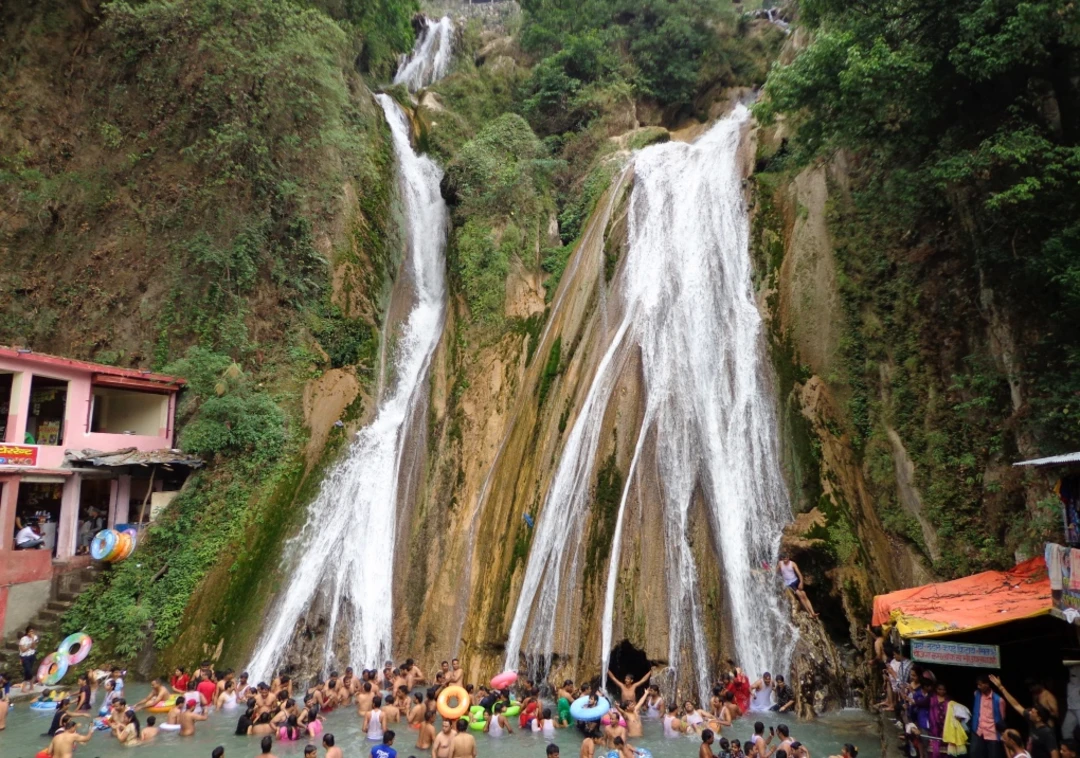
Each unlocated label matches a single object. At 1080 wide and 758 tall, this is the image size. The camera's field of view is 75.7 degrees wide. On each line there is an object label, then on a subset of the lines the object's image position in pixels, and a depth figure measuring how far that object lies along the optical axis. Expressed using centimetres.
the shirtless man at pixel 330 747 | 949
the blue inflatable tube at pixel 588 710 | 1128
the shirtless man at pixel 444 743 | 978
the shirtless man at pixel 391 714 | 1212
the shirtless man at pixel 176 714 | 1236
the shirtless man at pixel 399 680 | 1345
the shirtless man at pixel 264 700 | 1215
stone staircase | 1553
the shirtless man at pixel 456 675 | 1298
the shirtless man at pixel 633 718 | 1123
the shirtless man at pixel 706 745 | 931
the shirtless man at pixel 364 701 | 1261
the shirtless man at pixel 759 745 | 943
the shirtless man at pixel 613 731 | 1024
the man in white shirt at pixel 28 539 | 1702
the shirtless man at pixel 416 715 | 1209
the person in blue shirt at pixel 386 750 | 938
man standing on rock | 1259
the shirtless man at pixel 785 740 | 899
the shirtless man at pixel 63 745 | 1011
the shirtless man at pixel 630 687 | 1191
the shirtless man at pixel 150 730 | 1172
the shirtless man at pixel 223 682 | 1362
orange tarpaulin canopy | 933
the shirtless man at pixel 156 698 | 1323
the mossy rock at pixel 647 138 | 2802
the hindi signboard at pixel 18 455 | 1691
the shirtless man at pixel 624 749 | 964
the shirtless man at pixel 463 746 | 969
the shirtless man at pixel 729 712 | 1119
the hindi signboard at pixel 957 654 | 934
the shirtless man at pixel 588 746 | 982
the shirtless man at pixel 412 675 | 1395
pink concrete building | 1694
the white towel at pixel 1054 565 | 863
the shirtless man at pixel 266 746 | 928
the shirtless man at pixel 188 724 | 1207
